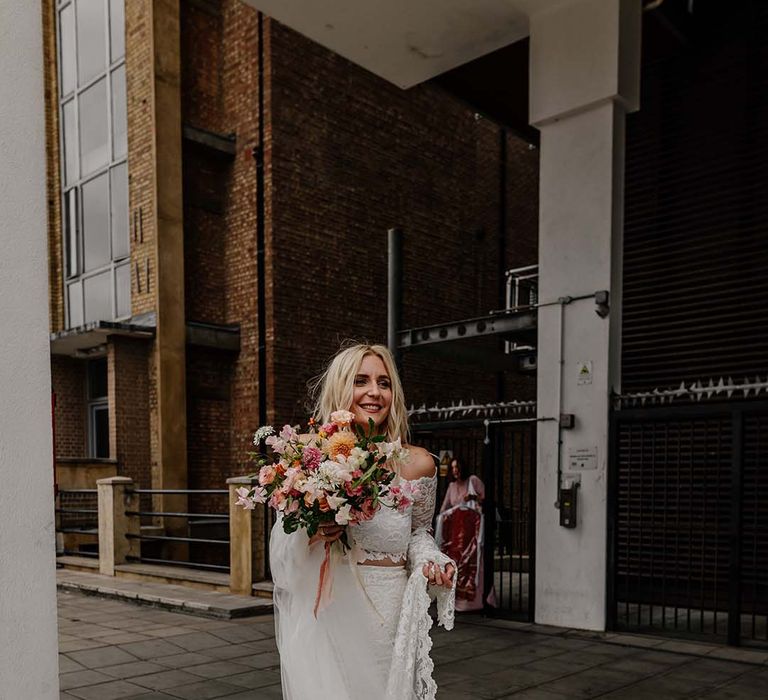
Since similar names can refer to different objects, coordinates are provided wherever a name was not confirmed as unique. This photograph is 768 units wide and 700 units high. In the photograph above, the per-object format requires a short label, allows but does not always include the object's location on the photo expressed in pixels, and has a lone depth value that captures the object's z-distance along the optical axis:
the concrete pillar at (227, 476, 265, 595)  8.43
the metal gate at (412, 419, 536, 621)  7.60
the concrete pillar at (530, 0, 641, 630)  7.02
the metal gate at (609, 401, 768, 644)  6.38
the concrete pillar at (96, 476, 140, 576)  10.63
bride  2.78
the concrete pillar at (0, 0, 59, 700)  2.38
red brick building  12.75
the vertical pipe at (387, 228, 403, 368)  8.66
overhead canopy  7.80
